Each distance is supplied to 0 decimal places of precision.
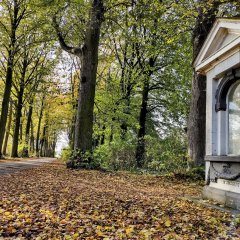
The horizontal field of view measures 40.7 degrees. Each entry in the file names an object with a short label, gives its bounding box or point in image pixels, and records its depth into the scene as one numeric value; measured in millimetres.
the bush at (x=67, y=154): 15299
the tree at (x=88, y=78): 14648
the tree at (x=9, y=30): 20031
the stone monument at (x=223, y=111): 7141
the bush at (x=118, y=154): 17222
